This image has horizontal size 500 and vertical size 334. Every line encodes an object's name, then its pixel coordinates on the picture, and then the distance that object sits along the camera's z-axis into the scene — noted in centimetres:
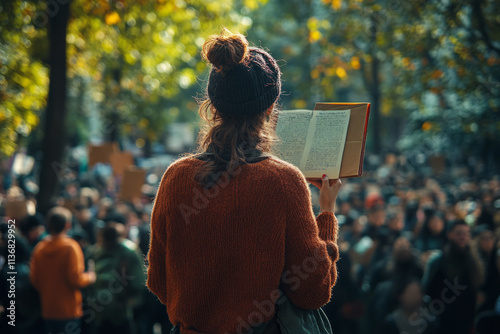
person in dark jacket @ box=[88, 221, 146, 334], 546
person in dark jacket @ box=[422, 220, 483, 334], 542
